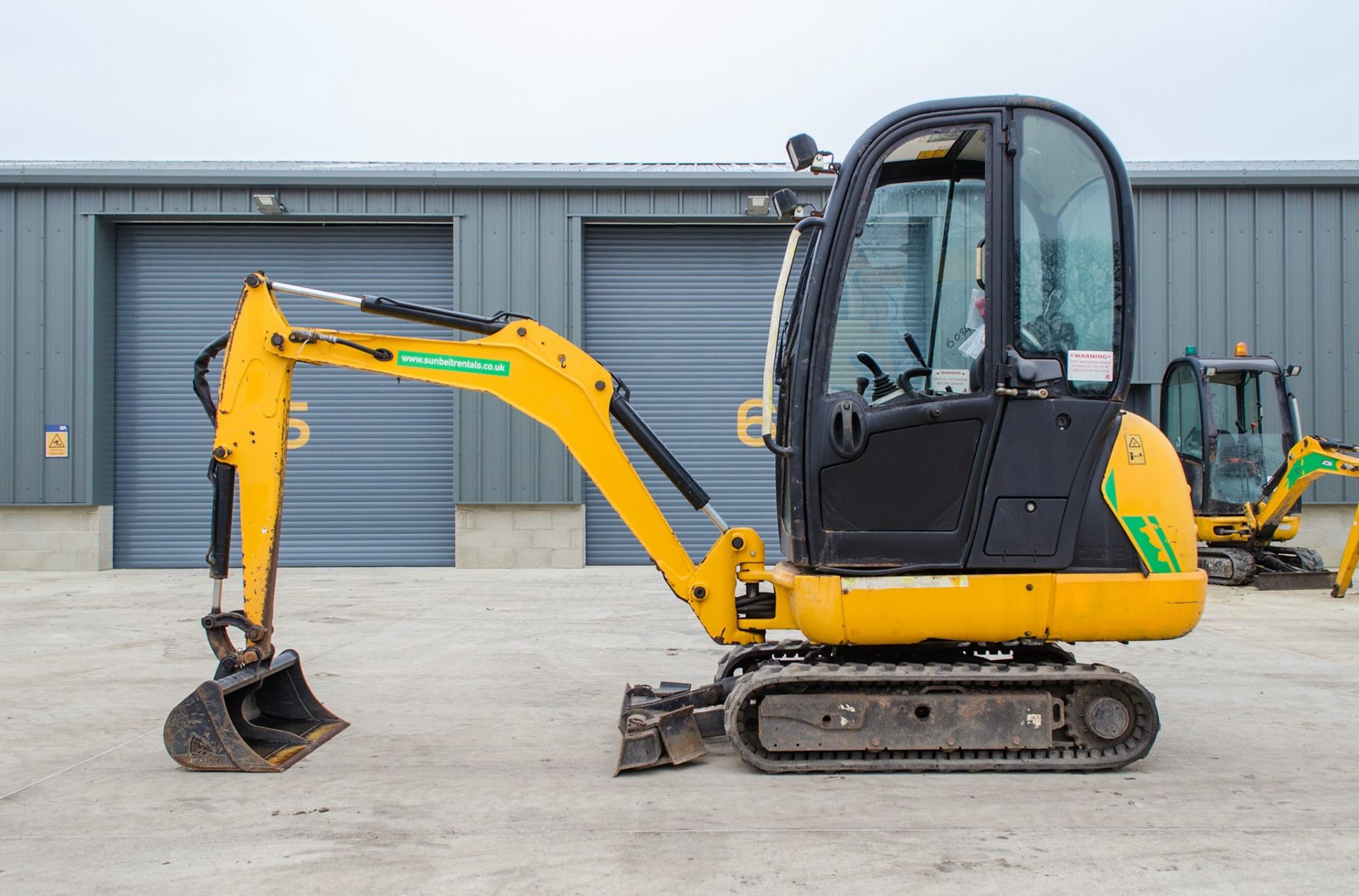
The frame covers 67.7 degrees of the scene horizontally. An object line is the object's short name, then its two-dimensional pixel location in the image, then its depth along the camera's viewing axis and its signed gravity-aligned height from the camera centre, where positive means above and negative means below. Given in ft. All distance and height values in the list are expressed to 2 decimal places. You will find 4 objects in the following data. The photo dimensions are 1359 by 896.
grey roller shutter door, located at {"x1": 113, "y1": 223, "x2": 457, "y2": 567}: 53.26 +1.90
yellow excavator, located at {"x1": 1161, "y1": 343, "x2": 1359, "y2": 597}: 43.86 -0.68
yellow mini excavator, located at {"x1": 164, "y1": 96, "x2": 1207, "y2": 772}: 15.33 -0.45
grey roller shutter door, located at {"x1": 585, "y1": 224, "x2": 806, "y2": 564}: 54.13 +6.19
